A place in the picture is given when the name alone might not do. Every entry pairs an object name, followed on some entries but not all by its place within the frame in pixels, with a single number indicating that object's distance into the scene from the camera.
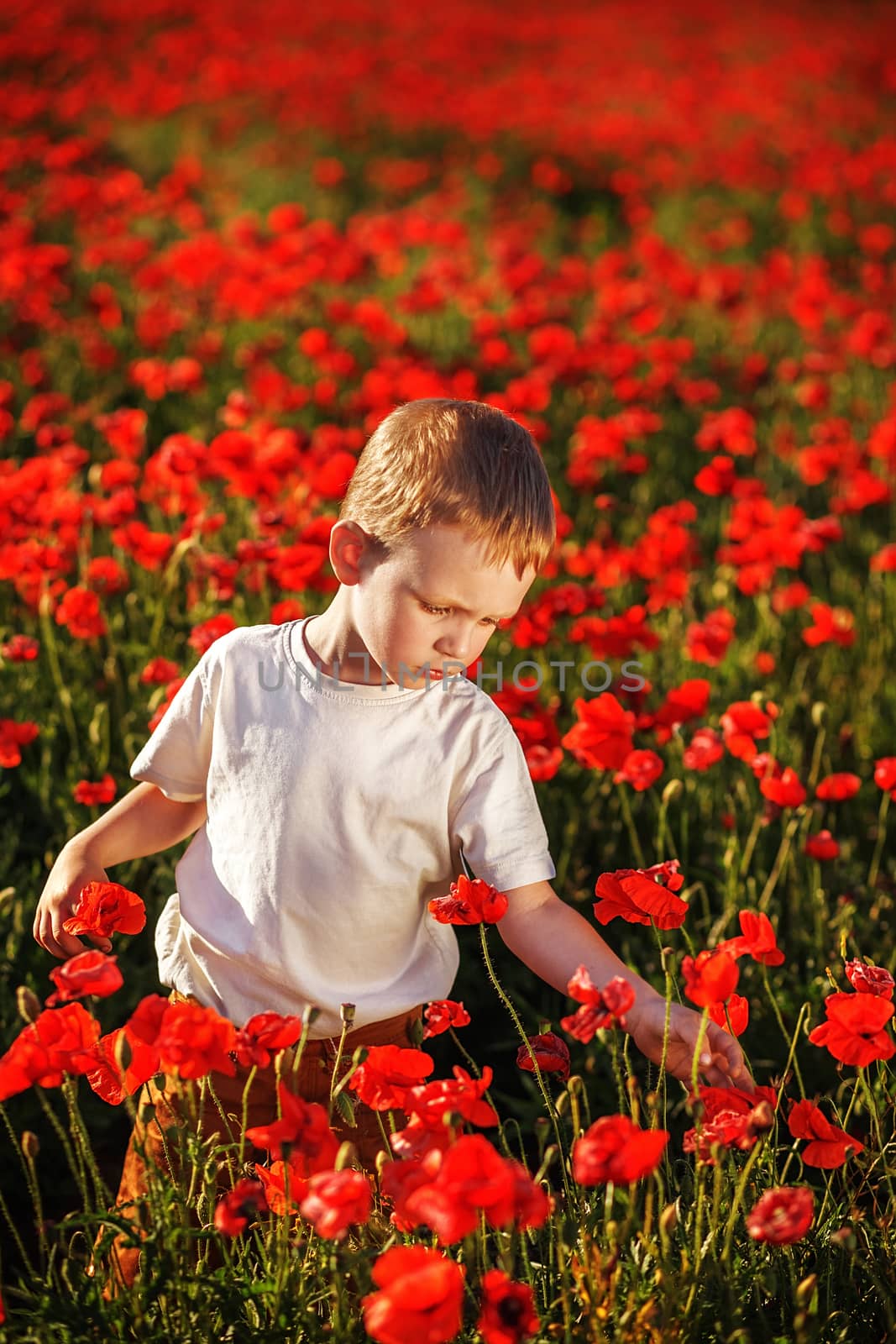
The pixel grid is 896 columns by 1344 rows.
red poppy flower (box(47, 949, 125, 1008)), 2.65
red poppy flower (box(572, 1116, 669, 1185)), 2.56
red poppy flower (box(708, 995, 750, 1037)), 2.72
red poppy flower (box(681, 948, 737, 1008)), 2.65
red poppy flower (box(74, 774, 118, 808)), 3.21
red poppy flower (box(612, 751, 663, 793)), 3.14
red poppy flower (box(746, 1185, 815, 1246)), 2.62
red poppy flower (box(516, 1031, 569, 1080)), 2.77
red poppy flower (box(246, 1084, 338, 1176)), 2.61
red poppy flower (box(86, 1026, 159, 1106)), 2.65
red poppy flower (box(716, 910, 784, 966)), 2.71
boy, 2.78
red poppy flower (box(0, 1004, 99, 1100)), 2.65
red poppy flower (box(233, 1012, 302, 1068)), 2.68
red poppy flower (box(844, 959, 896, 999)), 2.75
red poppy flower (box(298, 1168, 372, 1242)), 2.56
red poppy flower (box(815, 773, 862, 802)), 3.34
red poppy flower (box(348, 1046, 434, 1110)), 2.68
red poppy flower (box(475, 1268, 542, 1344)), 2.56
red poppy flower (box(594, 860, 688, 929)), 2.74
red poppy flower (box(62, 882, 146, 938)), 2.76
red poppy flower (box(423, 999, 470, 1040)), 2.77
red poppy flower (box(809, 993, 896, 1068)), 2.69
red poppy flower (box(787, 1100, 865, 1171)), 2.72
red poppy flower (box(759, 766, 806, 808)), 3.14
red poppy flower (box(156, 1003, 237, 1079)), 2.63
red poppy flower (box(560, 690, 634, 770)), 3.10
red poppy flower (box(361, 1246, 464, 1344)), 2.51
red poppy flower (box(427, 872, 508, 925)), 2.76
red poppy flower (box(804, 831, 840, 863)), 3.23
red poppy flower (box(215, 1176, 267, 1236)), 2.63
